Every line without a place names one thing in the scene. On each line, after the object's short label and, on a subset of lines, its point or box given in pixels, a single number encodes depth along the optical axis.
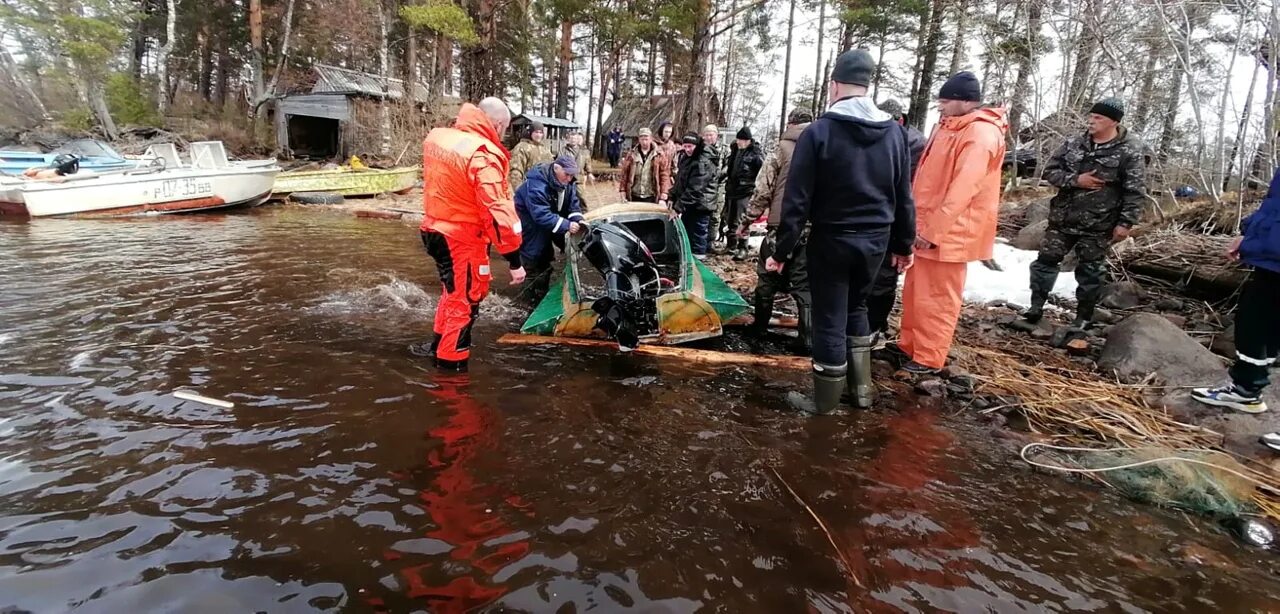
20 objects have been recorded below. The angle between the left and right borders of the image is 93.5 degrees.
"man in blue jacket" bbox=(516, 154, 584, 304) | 5.38
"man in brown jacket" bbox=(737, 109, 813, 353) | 4.77
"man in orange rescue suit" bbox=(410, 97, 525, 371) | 3.92
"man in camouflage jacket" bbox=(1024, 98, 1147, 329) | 4.68
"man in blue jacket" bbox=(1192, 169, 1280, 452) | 3.29
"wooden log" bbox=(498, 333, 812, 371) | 4.57
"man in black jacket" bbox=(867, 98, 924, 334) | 4.25
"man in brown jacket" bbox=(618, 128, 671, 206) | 9.33
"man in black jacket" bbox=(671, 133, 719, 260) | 8.08
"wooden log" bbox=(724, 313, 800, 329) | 5.49
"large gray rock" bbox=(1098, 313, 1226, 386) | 3.96
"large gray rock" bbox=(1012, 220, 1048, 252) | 8.70
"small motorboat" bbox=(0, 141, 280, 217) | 10.46
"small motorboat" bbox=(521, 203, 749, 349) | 4.49
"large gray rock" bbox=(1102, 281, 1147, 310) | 5.82
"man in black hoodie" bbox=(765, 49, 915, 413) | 3.29
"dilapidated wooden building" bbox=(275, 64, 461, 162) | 21.03
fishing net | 2.70
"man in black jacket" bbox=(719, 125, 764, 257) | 8.22
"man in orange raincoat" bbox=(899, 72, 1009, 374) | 3.88
